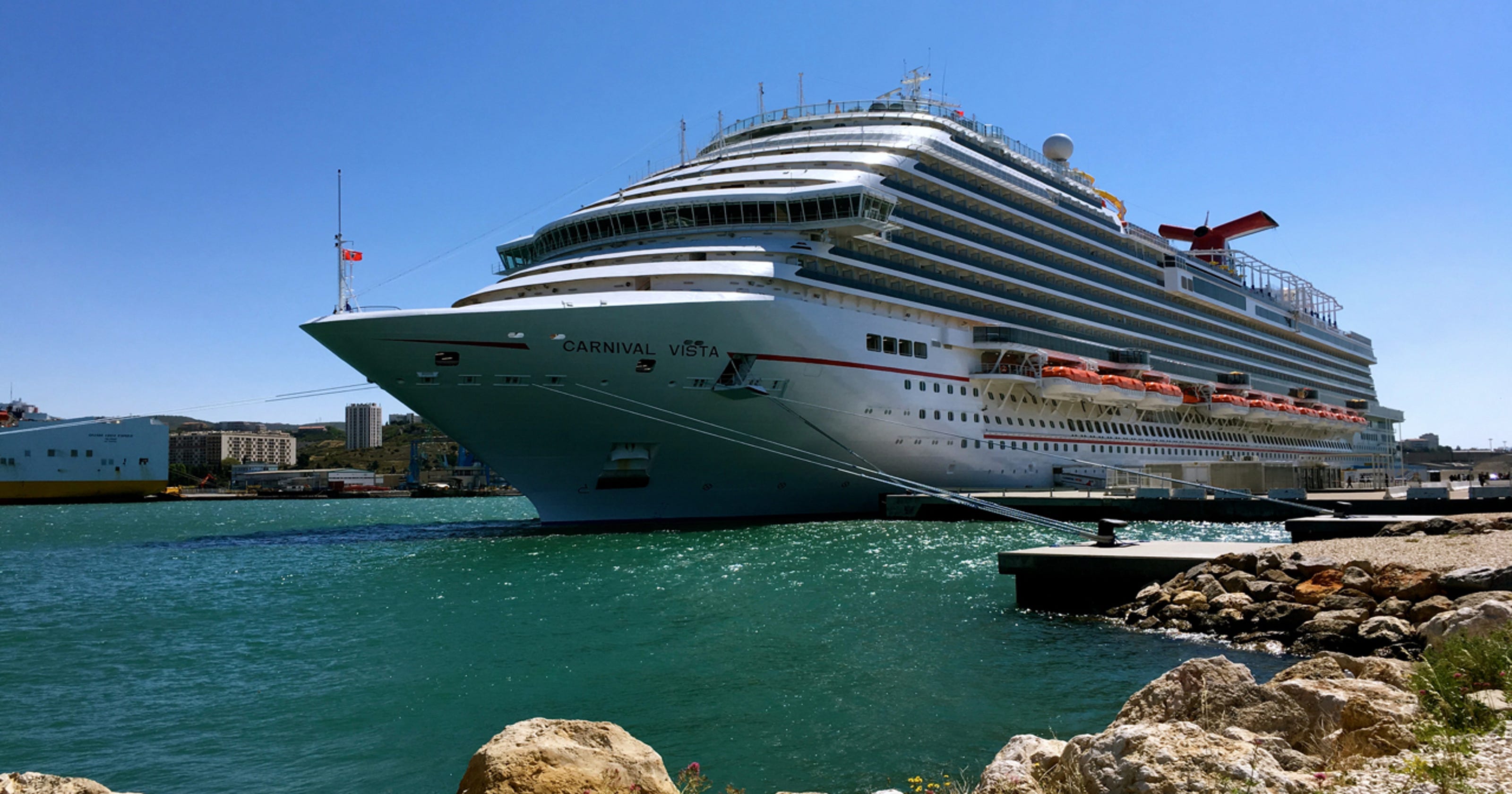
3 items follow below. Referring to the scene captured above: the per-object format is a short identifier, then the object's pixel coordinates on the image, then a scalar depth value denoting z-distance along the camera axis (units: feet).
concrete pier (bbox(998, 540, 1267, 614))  52.70
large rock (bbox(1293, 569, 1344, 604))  44.42
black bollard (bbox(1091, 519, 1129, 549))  59.82
